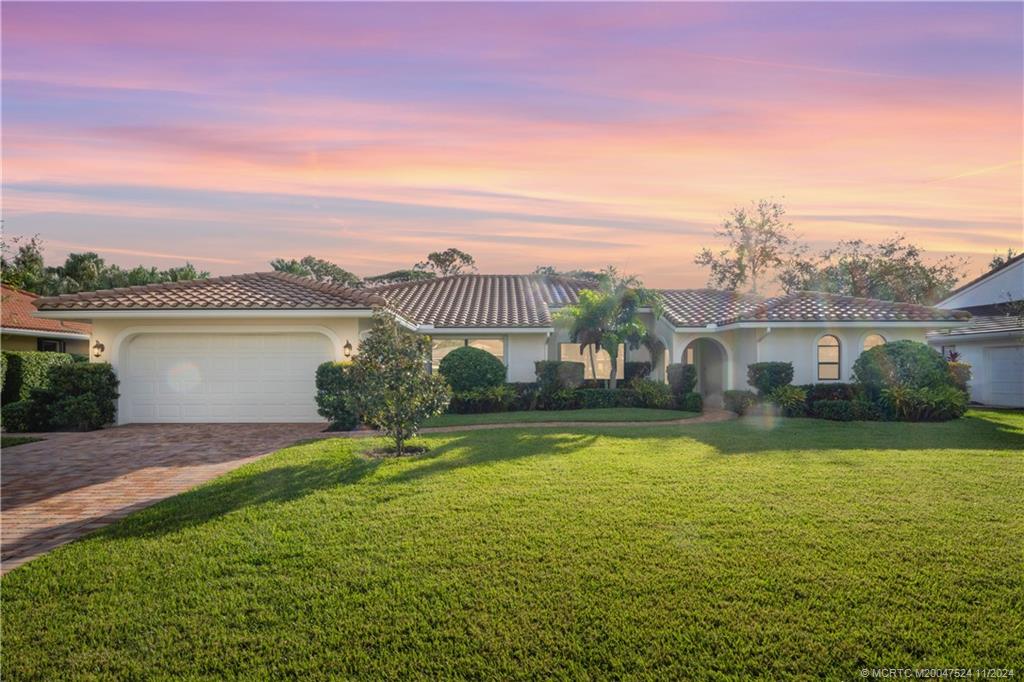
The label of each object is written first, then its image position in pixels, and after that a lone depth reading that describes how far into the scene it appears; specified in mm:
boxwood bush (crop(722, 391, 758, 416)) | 17734
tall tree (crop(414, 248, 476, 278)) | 45188
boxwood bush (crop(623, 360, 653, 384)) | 22219
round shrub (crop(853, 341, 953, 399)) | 16922
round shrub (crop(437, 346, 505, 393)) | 18672
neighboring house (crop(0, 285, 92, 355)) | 21125
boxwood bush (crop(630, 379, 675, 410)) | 19016
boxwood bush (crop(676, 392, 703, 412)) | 18359
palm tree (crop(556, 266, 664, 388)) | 19500
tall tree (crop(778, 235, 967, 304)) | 40625
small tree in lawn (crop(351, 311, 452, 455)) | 10516
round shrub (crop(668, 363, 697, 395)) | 19816
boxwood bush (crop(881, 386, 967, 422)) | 15797
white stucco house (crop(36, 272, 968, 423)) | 15227
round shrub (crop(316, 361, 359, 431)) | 13945
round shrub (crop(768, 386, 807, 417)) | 16875
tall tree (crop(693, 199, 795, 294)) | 42094
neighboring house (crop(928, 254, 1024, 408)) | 21422
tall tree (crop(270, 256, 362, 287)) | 40544
